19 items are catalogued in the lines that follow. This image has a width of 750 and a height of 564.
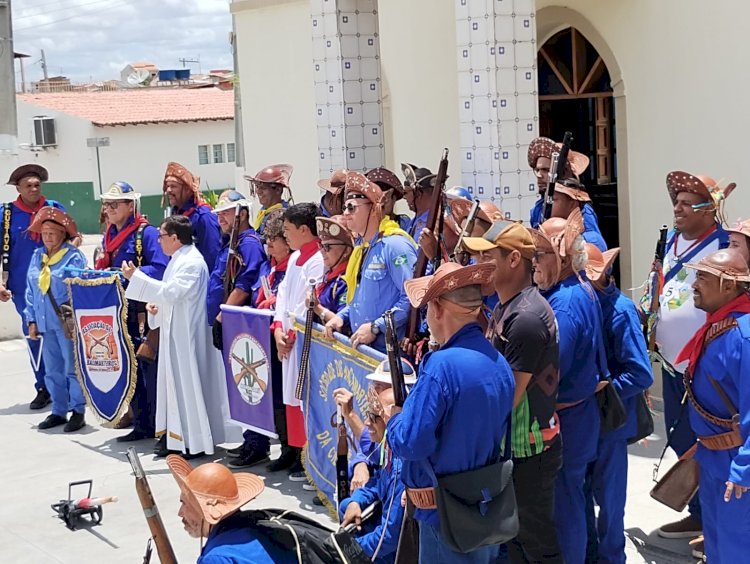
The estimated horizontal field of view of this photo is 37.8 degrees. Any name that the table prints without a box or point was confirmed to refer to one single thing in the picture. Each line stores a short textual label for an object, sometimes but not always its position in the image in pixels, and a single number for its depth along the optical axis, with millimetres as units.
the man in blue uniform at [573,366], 5101
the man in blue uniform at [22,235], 10055
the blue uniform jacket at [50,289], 9227
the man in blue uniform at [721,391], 4688
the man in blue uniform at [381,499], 4484
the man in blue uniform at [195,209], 8609
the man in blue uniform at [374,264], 6383
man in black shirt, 4637
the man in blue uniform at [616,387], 5469
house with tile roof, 41656
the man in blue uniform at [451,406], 4047
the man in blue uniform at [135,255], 8680
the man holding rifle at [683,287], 6023
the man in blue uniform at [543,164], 7363
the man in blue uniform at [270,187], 8586
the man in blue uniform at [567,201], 6656
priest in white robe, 7996
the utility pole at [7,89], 13273
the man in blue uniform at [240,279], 7926
